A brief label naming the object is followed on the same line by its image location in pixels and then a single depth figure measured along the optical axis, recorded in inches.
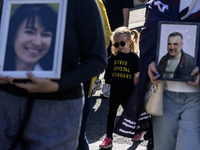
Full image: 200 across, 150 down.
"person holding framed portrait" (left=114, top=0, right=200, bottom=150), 117.4
